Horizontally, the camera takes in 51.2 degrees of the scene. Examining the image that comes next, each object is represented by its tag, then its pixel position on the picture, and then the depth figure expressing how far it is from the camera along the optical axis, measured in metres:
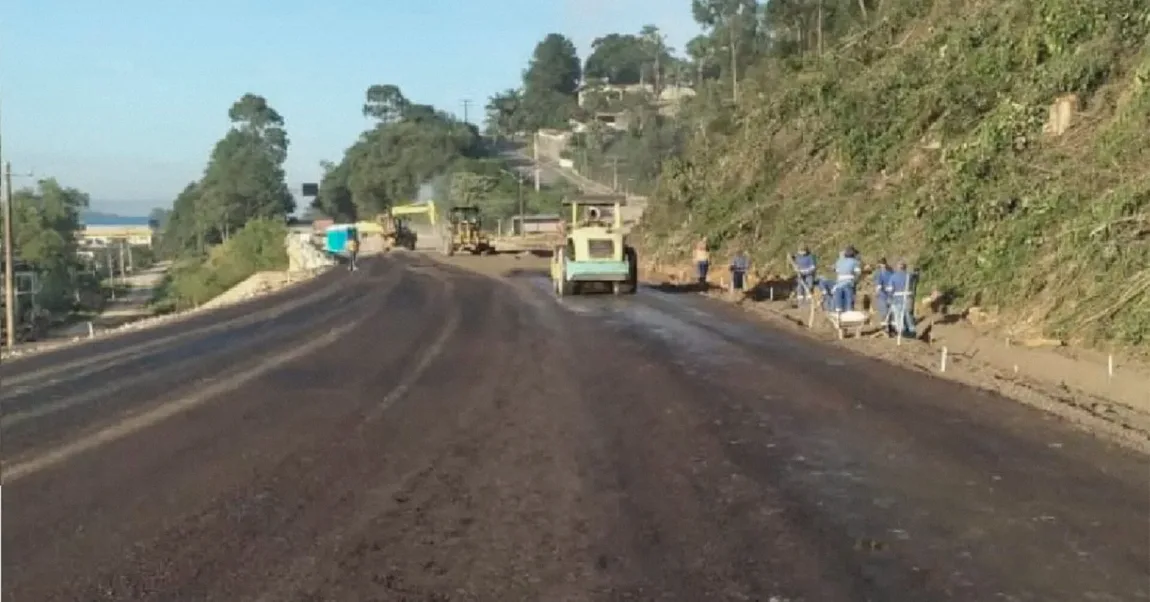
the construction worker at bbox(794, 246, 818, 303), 26.56
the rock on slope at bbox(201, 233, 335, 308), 59.87
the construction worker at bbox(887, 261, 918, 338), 19.83
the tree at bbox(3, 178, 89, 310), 100.81
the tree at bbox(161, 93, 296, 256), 153.12
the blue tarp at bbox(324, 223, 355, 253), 75.56
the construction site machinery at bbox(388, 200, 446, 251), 74.75
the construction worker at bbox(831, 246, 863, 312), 22.28
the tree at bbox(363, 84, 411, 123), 182.25
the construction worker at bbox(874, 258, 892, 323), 20.59
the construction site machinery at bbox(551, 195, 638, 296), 30.58
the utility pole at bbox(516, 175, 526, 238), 79.96
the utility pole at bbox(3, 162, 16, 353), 41.41
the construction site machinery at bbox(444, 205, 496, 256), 59.69
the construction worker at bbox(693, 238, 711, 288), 35.84
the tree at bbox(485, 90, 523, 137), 193.12
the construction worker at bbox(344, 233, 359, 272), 55.86
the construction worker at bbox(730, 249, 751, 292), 32.06
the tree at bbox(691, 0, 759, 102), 83.31
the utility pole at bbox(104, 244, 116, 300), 140.79
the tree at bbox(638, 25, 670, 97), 168.62
